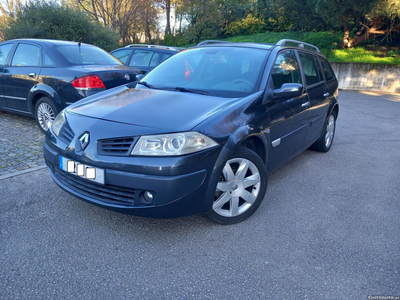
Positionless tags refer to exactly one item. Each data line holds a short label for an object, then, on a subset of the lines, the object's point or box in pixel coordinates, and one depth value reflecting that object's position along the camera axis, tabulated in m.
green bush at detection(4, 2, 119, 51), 15.56
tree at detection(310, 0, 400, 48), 12.80
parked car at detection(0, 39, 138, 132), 5.43
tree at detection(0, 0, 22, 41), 17.05
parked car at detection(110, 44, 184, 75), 8.75
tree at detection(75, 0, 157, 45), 23.53
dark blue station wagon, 2.62
